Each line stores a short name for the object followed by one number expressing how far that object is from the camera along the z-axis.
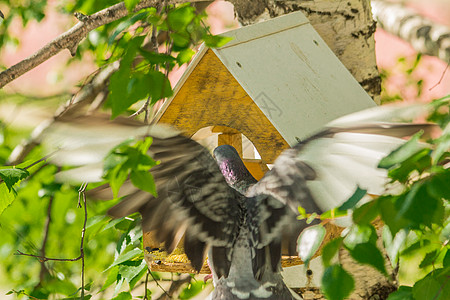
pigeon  7.49
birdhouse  7.74
